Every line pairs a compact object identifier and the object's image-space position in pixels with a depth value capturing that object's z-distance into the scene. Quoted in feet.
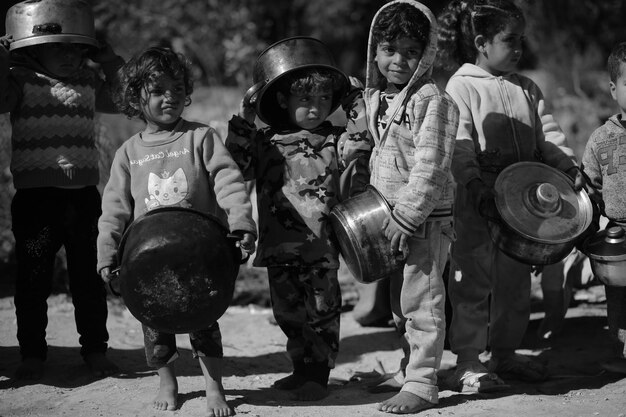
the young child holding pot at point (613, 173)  14.08
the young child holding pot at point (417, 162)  12.79
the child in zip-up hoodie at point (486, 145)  14.44
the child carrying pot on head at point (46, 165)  14.82
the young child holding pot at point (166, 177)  13.04
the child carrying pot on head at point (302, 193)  13.70
